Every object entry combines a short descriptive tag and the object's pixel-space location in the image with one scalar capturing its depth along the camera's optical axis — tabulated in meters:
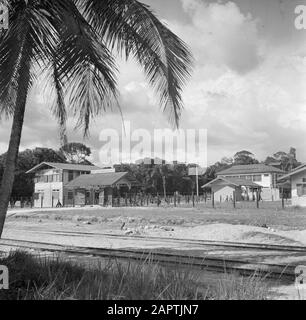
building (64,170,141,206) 53.53
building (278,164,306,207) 42.25
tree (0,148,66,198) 56.81
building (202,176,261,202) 58.78
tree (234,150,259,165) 92.38
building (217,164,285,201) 65.25
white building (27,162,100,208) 58.79
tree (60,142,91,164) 59.70
